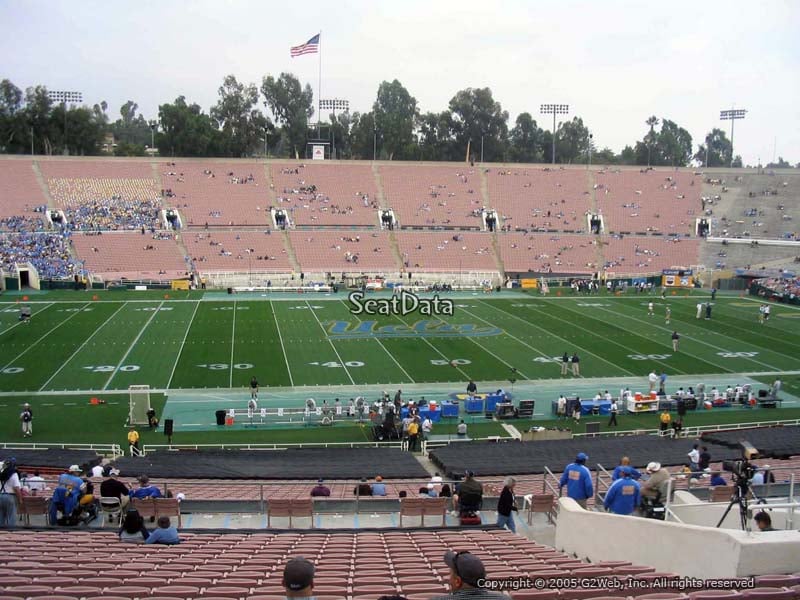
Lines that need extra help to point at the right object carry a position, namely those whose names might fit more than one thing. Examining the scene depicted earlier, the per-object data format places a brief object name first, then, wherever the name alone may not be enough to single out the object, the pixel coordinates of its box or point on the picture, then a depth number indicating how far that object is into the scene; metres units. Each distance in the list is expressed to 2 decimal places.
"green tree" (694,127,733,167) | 140.98
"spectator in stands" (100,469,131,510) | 11.59
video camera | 8.16
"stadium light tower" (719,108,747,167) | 94.38
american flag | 71.38
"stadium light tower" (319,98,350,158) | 94.94
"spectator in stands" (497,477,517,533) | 11.42
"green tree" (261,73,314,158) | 100.56
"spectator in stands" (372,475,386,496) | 14.75
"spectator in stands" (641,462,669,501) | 9.71
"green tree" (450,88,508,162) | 100.38
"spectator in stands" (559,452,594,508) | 11.02
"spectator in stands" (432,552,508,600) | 4.17
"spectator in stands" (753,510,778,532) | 7.91
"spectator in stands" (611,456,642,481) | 10.27
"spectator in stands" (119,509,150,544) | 10.05
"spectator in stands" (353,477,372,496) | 14.60
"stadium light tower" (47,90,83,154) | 85.38
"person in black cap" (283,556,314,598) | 4.60
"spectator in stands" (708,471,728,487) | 13.68
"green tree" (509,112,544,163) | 108.06
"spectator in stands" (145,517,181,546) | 9.58
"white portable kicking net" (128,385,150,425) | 25.47
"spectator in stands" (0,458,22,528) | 11.30
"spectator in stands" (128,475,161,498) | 12.24
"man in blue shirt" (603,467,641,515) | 9.87
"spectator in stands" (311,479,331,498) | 14.46
